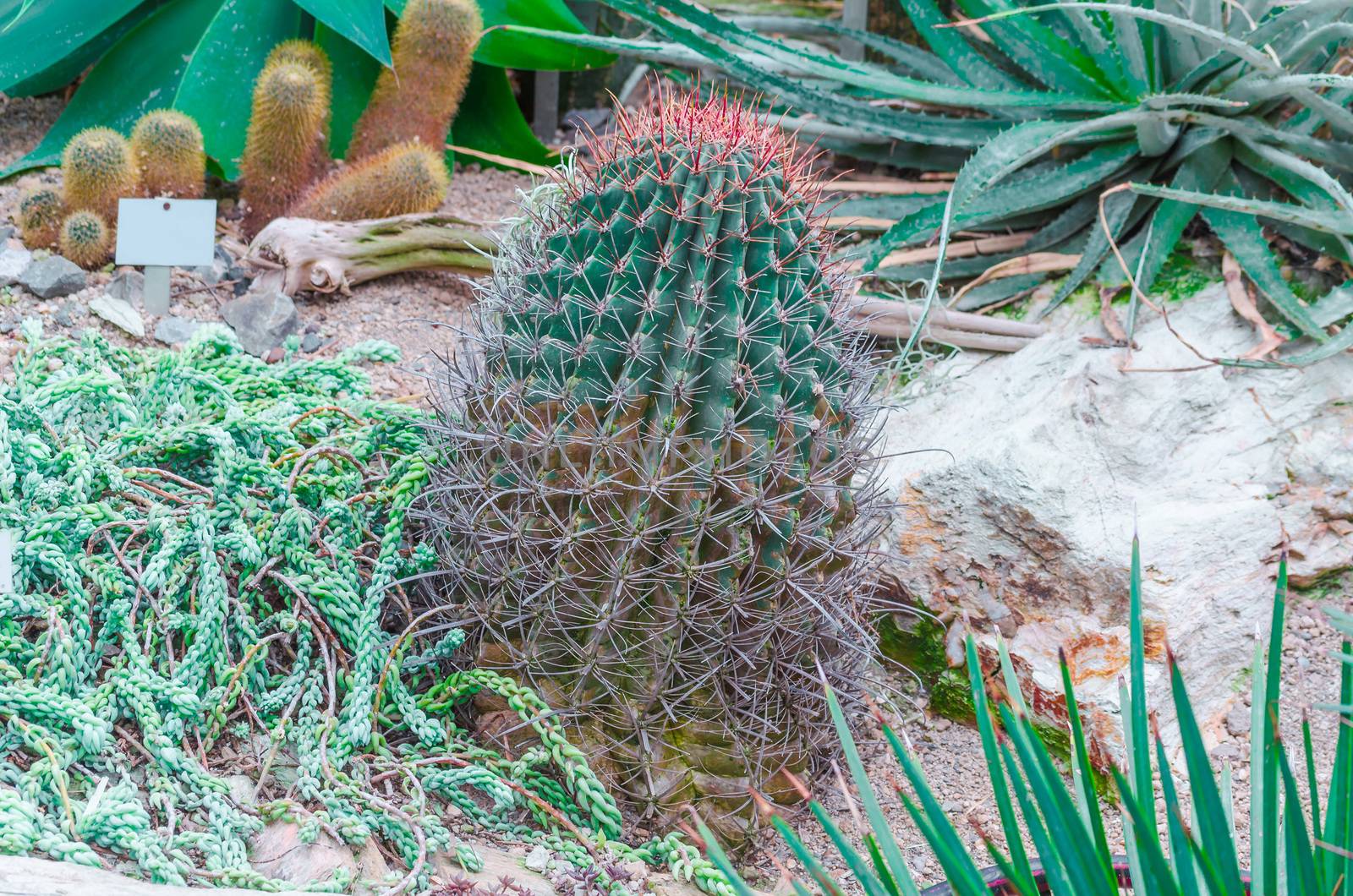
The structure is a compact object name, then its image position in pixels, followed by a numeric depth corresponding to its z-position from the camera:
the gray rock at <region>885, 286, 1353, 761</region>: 2.23
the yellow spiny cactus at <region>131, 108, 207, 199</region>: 2.84
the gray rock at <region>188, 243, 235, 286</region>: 2.93
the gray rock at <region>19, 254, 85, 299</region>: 2.68
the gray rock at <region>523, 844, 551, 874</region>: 1.64
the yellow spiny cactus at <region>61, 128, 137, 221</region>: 2.72
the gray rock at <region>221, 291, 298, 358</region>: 2.72
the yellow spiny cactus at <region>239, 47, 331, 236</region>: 2.92
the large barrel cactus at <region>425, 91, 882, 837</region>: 1.59
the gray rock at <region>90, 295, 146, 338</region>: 2.64
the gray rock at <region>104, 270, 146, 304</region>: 2.76
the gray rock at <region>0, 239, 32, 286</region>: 2.70
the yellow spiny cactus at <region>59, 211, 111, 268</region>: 2.77
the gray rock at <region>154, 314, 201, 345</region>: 2.66
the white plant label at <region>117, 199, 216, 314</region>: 2.62
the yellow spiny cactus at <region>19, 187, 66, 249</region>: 2.81
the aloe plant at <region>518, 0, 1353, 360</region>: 2.56
